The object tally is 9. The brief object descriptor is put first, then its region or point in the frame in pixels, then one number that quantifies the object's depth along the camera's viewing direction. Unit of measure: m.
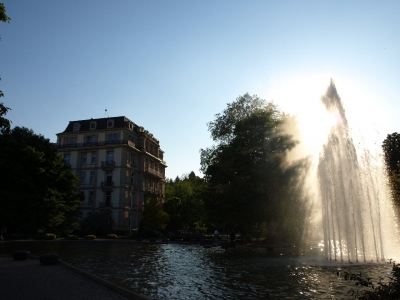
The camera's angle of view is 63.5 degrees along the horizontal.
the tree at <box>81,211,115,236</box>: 57.44
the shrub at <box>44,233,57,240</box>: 46.81
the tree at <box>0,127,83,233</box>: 41.31
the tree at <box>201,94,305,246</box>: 32.66
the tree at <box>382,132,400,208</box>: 44.72
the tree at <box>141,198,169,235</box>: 55.84
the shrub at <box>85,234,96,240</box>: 50.00
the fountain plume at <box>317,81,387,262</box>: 21.72
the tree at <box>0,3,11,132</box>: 13.39
